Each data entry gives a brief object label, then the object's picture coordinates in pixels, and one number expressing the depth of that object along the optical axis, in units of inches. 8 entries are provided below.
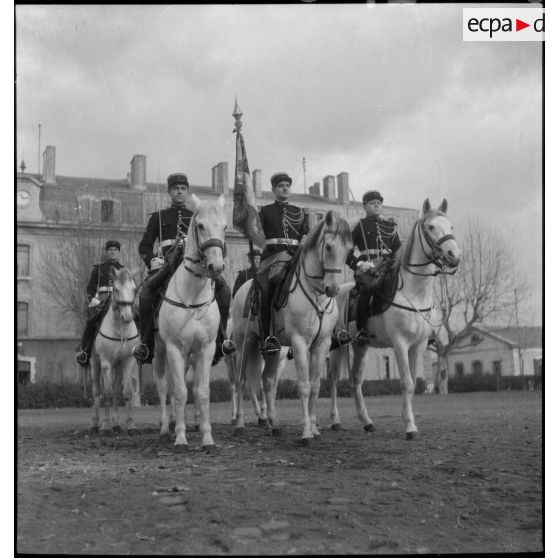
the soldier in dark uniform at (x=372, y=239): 491.2
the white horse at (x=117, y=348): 497.0
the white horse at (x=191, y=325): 382.9
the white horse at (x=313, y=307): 391.9
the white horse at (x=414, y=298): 430.3
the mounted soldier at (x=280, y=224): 467.5
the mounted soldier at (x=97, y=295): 554.6
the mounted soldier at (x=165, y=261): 415.2
